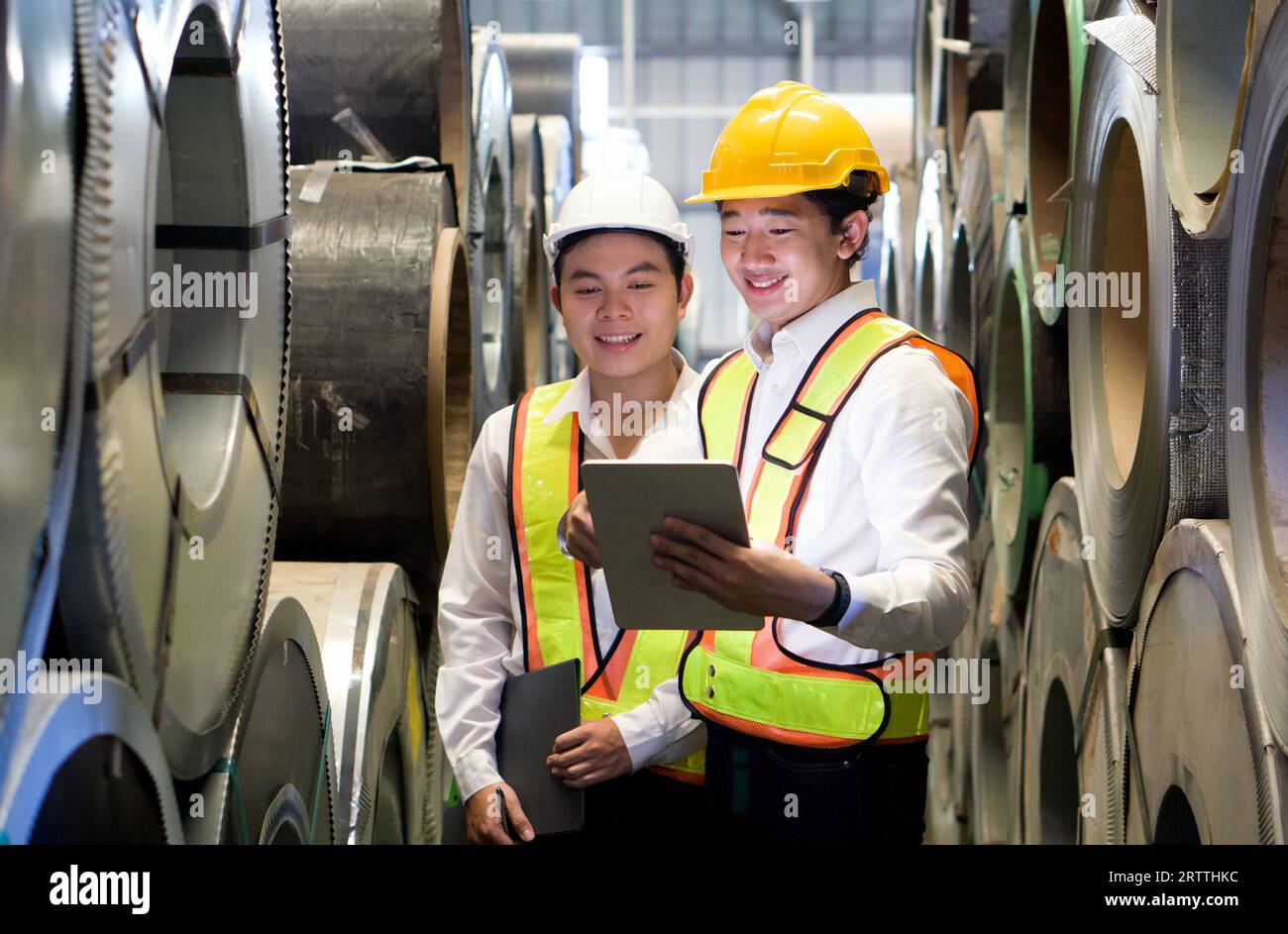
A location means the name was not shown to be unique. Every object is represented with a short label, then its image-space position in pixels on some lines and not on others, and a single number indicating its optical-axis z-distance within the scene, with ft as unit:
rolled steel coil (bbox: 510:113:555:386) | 17.46
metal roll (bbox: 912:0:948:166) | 18.90
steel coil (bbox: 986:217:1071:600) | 10.94
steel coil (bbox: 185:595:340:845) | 5.77
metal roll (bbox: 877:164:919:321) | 22.81
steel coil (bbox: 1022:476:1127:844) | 8.00
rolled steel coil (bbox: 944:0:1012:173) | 16.24
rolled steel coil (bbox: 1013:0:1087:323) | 11.18
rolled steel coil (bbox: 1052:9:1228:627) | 6.68
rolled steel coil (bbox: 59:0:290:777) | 4.32
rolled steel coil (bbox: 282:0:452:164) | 11.59
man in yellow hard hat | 5.21
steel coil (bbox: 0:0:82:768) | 3.70
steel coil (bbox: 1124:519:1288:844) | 5.40
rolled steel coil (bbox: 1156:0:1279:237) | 6.49
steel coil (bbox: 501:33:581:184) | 23.77
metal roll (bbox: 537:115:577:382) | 21.06
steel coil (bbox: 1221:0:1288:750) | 5.23
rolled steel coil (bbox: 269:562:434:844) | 8.84
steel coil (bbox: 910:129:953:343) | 17.61
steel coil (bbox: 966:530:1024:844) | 12.57
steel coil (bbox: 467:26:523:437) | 14.05
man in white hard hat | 7.06
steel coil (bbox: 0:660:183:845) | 3.97
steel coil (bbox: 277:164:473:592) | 10.38
